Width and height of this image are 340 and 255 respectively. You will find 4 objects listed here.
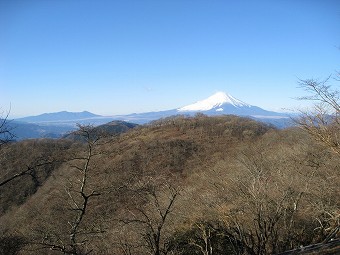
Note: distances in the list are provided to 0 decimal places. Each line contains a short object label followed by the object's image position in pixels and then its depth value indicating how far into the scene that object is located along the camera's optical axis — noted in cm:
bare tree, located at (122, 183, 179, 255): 842
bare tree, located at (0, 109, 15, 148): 666
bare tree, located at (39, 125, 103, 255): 924
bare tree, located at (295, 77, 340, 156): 841
